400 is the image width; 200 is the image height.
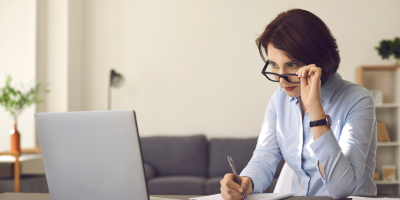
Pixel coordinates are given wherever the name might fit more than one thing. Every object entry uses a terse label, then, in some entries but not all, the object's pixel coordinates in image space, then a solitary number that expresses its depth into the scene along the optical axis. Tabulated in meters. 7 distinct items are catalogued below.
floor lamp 3.53
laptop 0.74
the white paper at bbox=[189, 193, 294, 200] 0.96
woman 0.98
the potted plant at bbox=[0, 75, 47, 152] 2.84
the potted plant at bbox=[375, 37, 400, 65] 3.09
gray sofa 3.30
